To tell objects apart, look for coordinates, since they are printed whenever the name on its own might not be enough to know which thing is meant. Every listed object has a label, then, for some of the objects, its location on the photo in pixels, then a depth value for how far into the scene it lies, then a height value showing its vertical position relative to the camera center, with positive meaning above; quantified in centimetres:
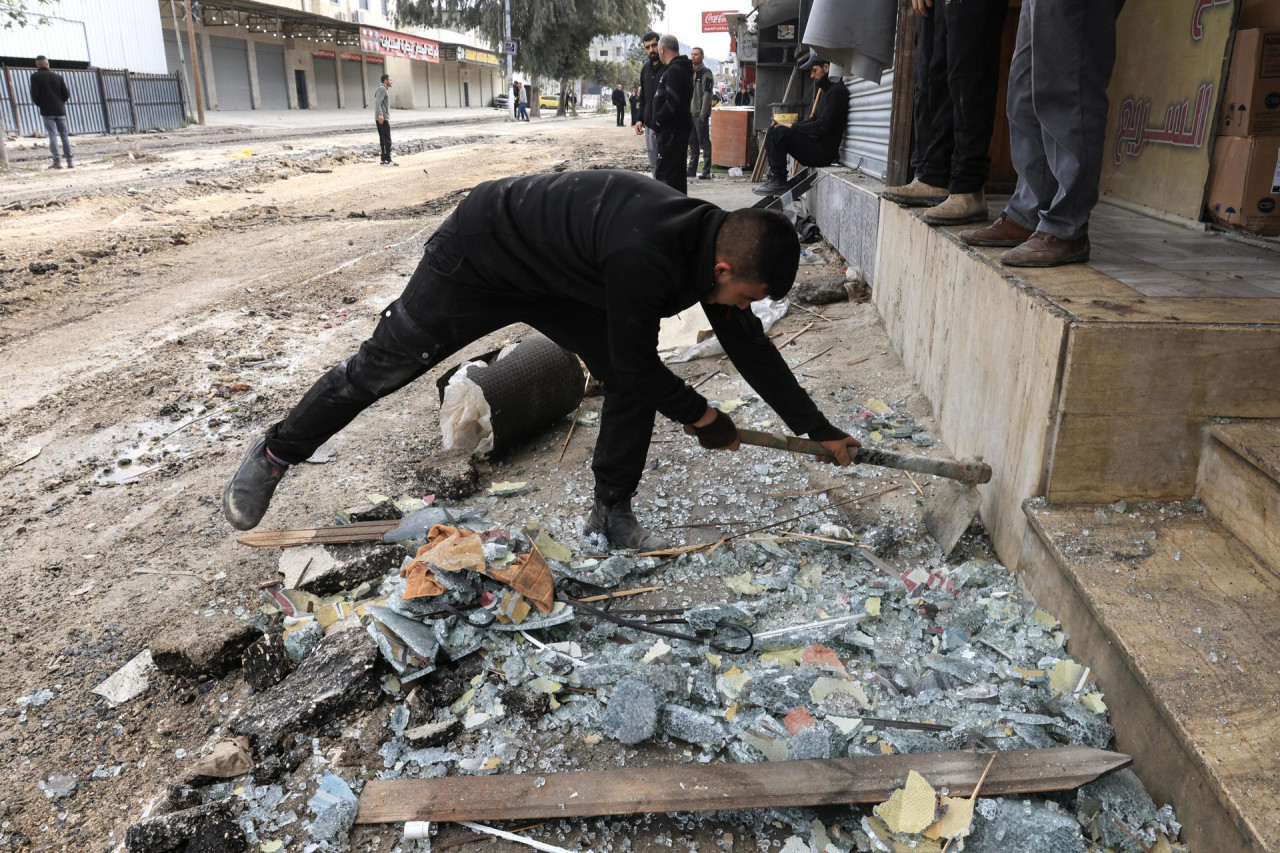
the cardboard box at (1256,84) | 367 +21
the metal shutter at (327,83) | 4412 +298
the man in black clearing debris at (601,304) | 249 -51
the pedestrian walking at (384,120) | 1623 +41
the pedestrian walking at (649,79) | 948 +65
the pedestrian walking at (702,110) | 1416 +47
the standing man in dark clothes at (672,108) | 897 +32
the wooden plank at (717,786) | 195 -142
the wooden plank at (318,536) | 332 -145
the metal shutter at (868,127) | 715 +9
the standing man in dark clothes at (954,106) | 361 +13
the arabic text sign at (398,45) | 4428 +510
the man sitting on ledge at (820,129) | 843 +9
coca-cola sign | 2718 +360
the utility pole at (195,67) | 2369 +208
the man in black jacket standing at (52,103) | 1495 +72
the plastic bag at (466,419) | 414 -128
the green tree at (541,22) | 4041 +544
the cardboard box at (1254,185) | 373 -22
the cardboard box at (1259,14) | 368 +50
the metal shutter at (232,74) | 3656 +293
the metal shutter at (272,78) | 3959 +295
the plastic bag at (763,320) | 547 -116
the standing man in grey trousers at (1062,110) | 278 +8
